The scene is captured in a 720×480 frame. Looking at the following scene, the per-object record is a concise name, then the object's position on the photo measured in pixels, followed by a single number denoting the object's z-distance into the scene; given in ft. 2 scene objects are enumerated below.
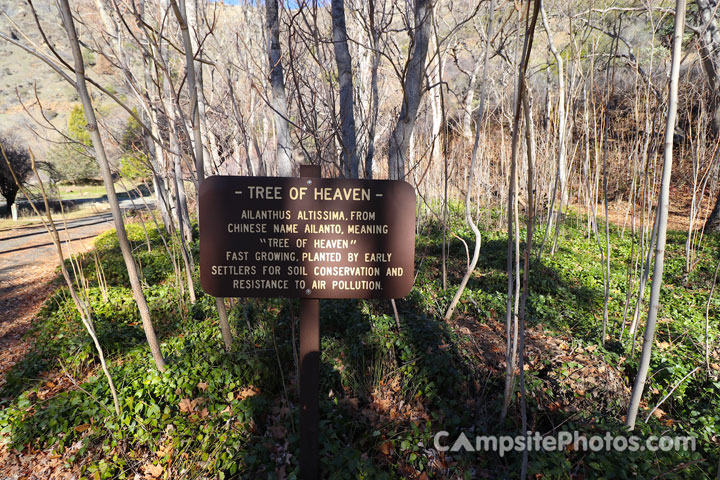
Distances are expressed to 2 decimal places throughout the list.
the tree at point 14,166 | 50.44
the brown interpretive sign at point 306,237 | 6.24
